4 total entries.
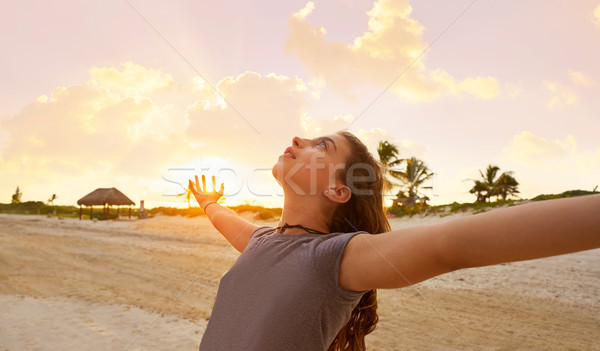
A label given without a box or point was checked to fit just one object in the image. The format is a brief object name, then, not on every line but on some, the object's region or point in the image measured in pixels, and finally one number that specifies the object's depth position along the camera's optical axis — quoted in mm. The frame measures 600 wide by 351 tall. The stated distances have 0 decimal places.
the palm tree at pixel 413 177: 33375
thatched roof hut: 36844
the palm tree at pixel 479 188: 39875
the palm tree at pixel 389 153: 34047
